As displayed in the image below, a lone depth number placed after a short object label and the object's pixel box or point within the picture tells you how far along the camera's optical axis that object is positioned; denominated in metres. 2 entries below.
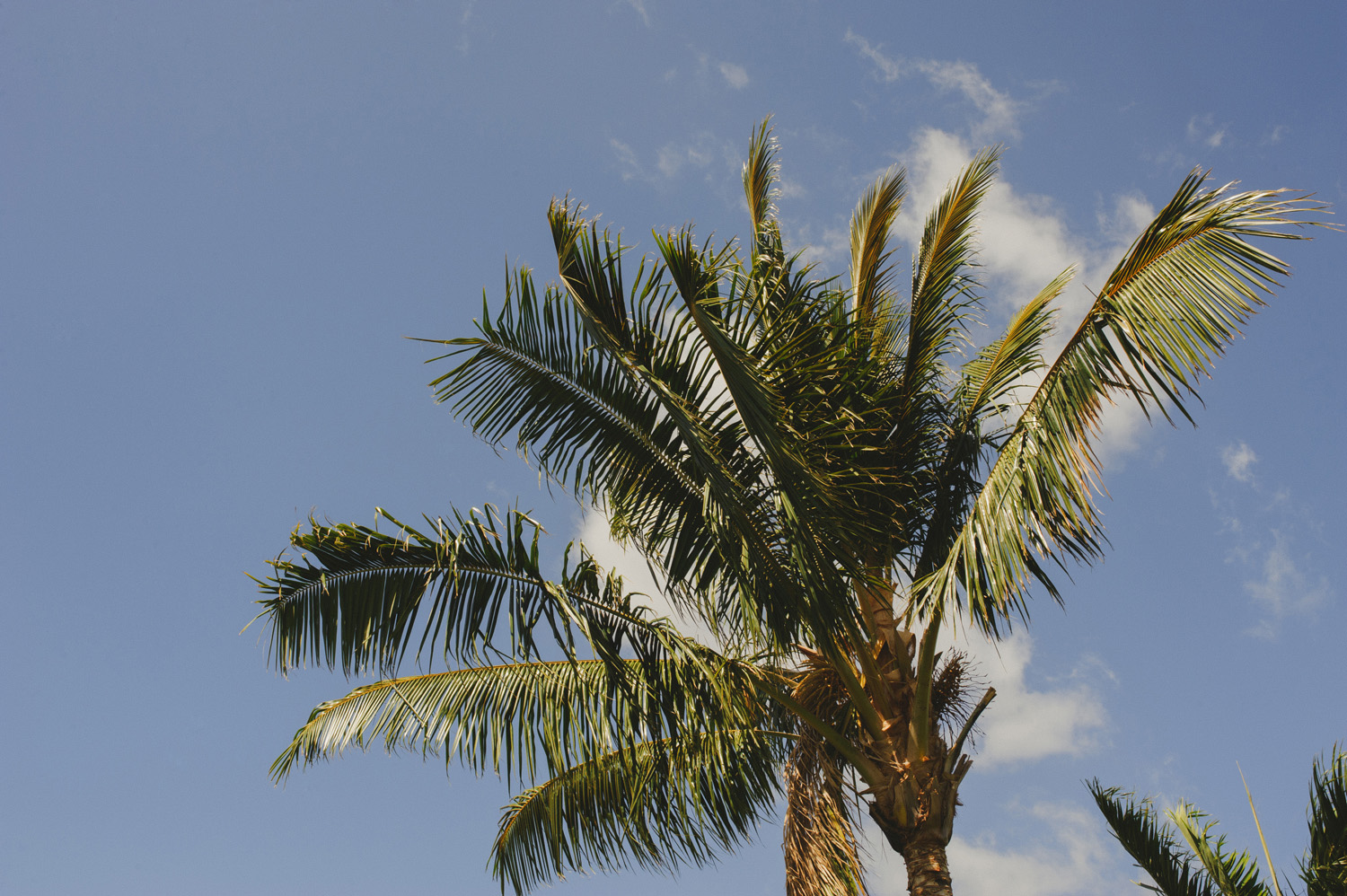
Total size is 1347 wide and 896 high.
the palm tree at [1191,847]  7.05
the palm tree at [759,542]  4.93
